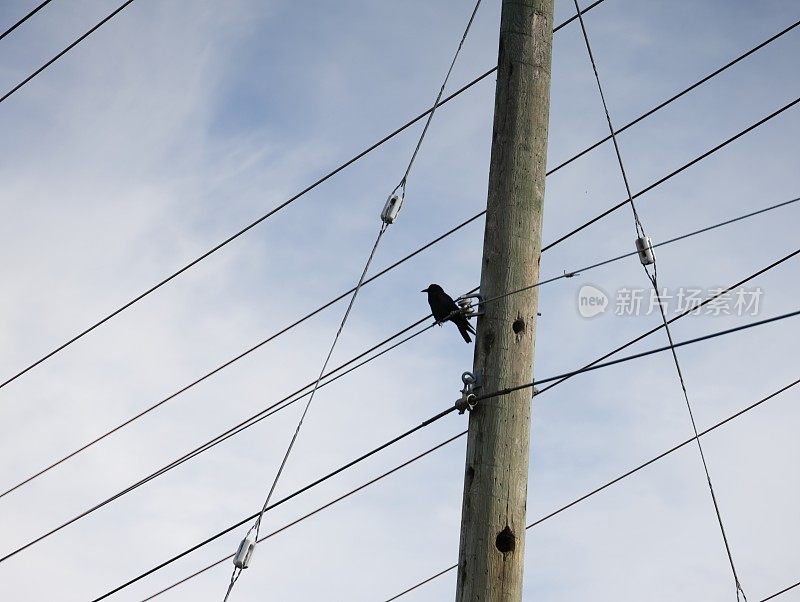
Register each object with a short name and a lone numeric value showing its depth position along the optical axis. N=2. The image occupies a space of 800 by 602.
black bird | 9.82
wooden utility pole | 8.07
